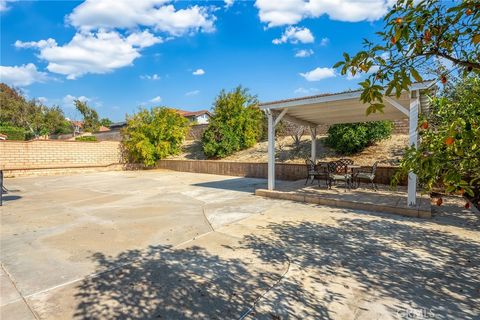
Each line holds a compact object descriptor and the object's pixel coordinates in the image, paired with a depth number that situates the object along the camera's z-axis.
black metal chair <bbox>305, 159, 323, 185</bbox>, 8.06
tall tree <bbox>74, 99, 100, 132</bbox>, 44.38
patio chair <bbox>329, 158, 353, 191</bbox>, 7.35
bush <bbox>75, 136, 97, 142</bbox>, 21.94
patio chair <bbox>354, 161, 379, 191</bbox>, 7.20
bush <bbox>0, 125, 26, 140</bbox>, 25.49
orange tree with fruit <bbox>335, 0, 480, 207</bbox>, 1.24
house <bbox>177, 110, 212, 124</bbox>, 38.53
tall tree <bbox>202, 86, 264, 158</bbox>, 15.83
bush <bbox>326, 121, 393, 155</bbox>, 10.76
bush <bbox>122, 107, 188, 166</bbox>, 16.22
